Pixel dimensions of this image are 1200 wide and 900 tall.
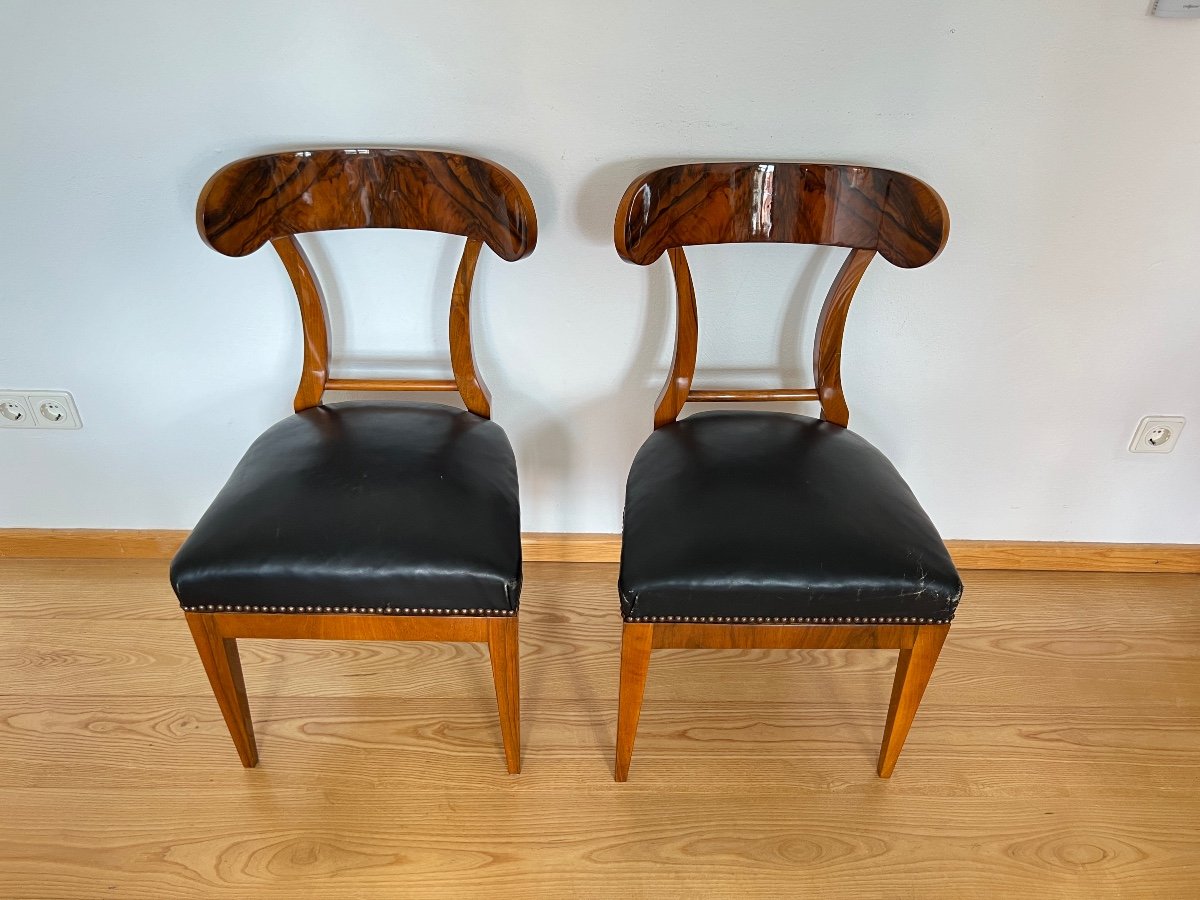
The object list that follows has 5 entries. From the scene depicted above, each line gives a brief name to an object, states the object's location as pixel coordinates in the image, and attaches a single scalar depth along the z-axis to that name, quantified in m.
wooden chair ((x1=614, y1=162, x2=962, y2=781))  1.07
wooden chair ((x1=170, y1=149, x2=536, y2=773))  1.07
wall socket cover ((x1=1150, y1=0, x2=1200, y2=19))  1.15
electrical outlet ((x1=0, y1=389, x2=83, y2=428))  1.55
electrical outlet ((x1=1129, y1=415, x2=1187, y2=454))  1.57
